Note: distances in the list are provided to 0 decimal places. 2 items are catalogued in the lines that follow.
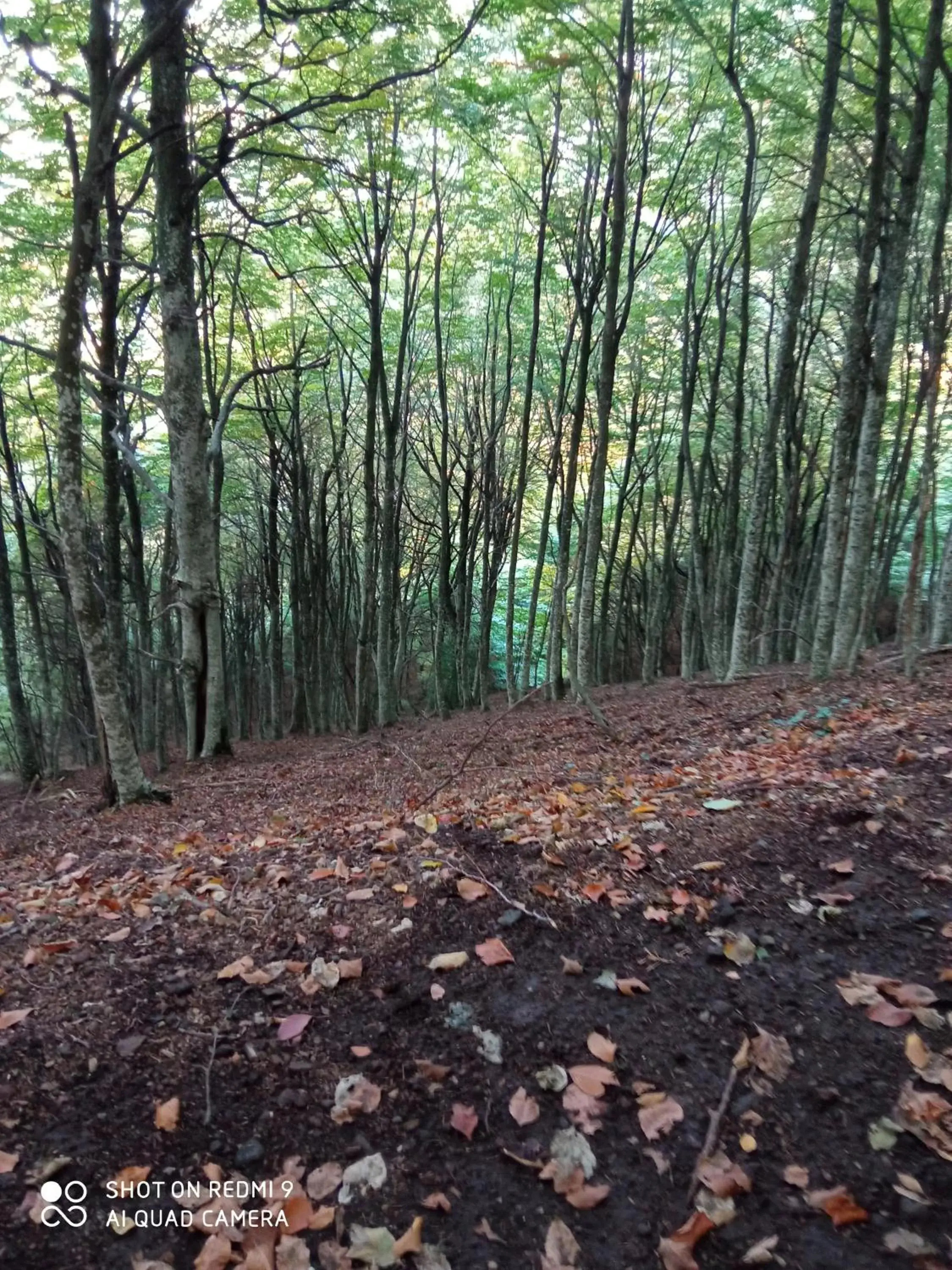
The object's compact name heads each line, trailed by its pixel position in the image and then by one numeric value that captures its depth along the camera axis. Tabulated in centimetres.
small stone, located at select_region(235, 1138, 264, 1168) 214
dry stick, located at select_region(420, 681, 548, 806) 503
